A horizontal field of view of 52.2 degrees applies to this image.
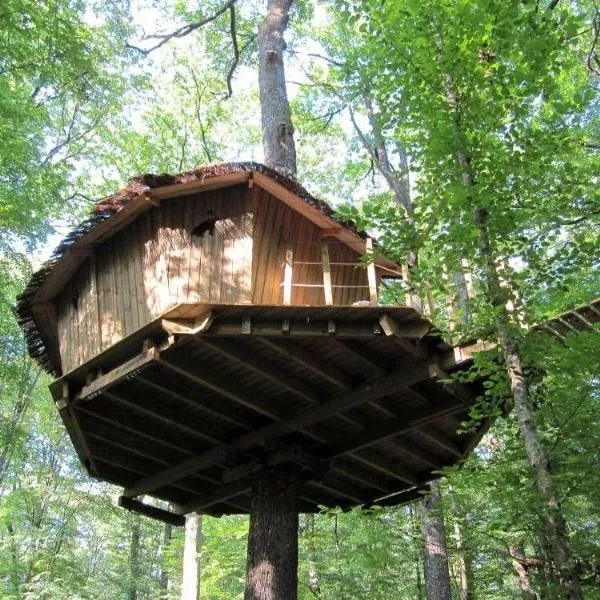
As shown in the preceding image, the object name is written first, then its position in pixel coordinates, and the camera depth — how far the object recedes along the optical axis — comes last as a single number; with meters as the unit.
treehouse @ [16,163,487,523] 5.98
